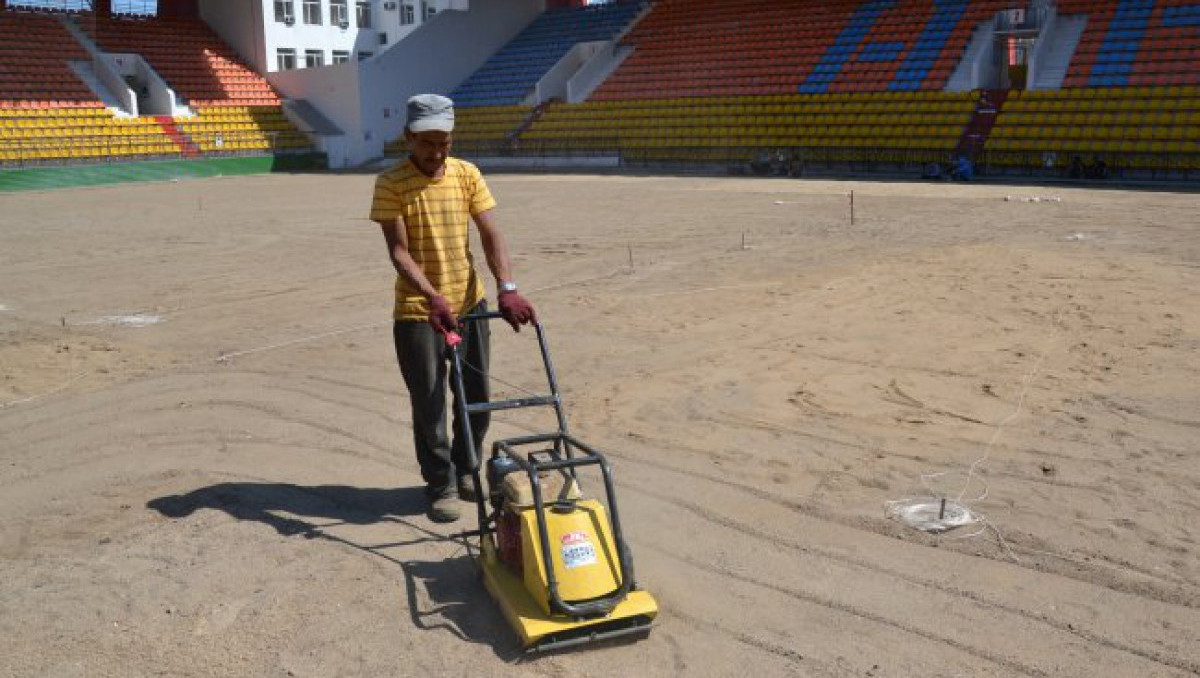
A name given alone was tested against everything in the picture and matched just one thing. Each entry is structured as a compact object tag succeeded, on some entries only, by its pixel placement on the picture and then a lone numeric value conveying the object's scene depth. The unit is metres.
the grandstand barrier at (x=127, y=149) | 28.56
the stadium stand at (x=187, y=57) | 35.19
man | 4.70
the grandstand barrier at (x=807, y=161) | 22.23
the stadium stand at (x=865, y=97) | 23.69
